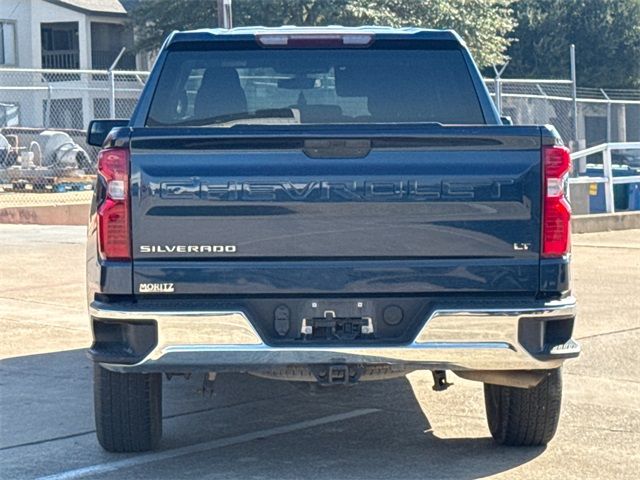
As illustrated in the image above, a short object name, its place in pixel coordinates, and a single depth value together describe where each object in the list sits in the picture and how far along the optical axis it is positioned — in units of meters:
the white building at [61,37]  48.62
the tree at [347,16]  37.62
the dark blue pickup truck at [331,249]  5.28
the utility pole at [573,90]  20.00
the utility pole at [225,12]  14.51
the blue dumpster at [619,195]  19.89
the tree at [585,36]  49.00
